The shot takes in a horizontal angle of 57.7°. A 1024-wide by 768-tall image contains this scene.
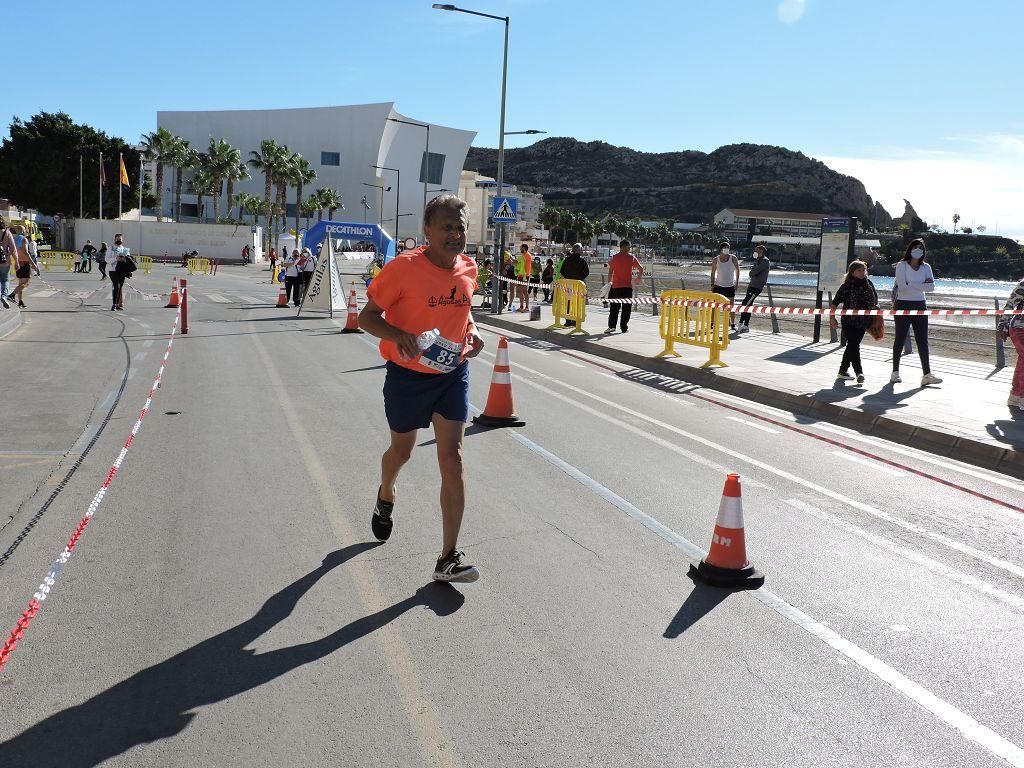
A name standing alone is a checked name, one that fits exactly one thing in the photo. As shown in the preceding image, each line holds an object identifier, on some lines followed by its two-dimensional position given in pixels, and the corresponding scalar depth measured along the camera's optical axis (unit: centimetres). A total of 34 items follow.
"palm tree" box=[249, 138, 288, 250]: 9962
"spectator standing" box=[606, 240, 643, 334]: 1958
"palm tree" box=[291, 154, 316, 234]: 10481
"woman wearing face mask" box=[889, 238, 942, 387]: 1267
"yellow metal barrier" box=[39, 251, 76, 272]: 5808
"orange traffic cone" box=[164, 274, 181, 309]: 2508
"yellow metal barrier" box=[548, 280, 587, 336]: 2062
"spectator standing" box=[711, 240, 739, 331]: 1941
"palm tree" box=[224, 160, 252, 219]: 9775
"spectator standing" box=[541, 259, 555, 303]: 3016
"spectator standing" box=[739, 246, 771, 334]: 2084
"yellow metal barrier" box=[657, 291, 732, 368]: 1471
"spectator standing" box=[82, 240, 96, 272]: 4969
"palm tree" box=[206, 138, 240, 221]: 9531
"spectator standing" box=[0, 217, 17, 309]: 1945
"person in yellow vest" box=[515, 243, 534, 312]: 2771
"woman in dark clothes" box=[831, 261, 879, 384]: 1259
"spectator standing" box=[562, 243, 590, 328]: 2178
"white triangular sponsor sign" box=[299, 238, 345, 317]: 2392
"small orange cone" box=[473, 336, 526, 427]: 934
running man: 471
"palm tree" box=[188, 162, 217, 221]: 9899
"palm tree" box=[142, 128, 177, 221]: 9394
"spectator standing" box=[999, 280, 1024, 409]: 1027
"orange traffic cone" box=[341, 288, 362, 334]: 1928
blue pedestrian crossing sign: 2562
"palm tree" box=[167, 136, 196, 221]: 9506
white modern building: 13512
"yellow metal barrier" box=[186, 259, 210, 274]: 5756
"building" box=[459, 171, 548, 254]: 8839
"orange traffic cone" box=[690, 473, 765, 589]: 492
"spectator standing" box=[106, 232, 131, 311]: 2348
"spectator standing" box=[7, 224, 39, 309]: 2195
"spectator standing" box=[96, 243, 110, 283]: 3678
